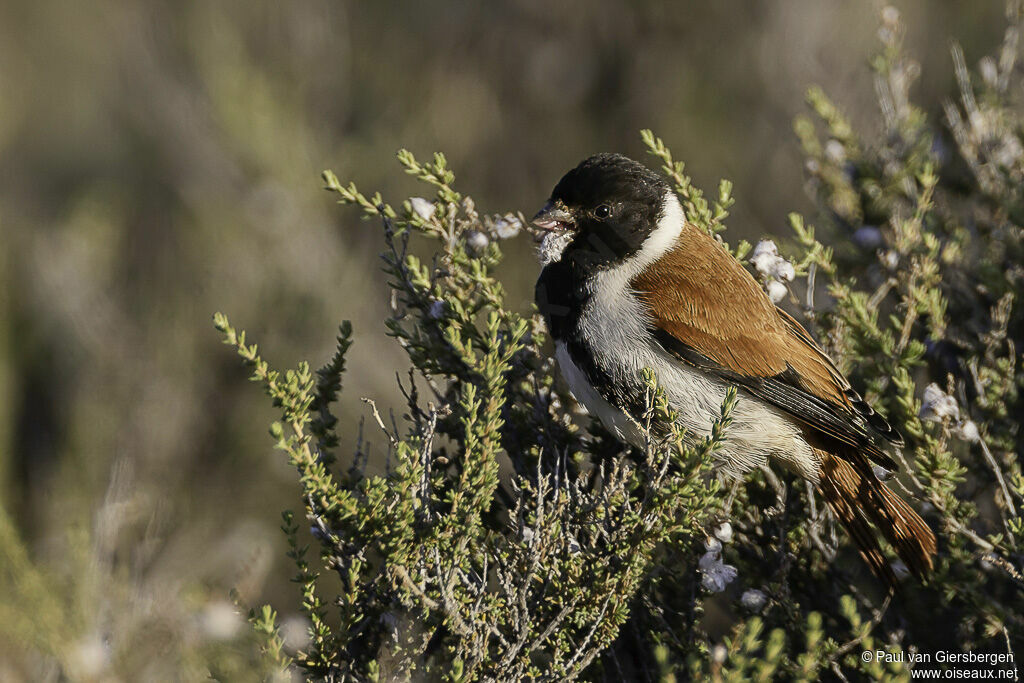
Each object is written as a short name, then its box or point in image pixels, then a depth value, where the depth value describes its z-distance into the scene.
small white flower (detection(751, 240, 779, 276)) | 6.43
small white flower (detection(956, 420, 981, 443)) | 5.72
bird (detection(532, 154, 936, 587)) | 5.86
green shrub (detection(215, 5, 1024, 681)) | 4.78
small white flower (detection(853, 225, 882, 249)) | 7.42
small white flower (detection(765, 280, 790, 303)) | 6.44
